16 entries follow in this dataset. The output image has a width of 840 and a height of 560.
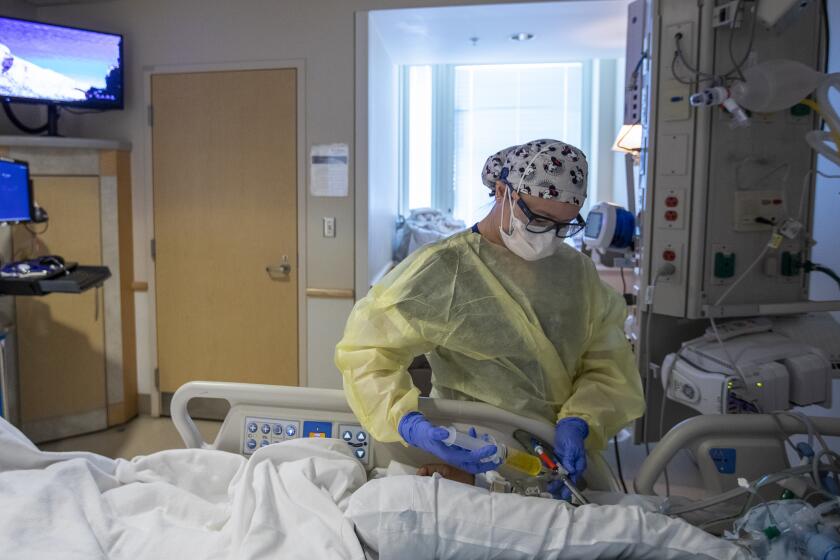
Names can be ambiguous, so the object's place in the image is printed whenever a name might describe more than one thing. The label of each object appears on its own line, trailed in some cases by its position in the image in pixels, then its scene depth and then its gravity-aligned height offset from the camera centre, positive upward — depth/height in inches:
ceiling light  151.3 +43.2
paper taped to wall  130.7 +10.0
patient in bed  40.1 -19.2
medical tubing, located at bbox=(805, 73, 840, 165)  66.4 +10.0
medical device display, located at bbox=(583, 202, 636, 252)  105.3 -0.8
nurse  52.7 -8.8
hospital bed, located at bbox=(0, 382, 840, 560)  40.8 -19.7
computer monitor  105.3 +3.8
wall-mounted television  121.9 +29.3
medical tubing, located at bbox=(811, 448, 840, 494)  45.9 -17.1
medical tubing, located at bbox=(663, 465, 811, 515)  43.7 -18.6
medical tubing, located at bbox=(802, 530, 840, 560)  36.1 -18.1
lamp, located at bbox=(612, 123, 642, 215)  114.0 +13.5
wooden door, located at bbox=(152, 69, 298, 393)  133.6 -1.1
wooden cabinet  128.7 -18.4
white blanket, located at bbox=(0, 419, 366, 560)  42.6 -20.6
